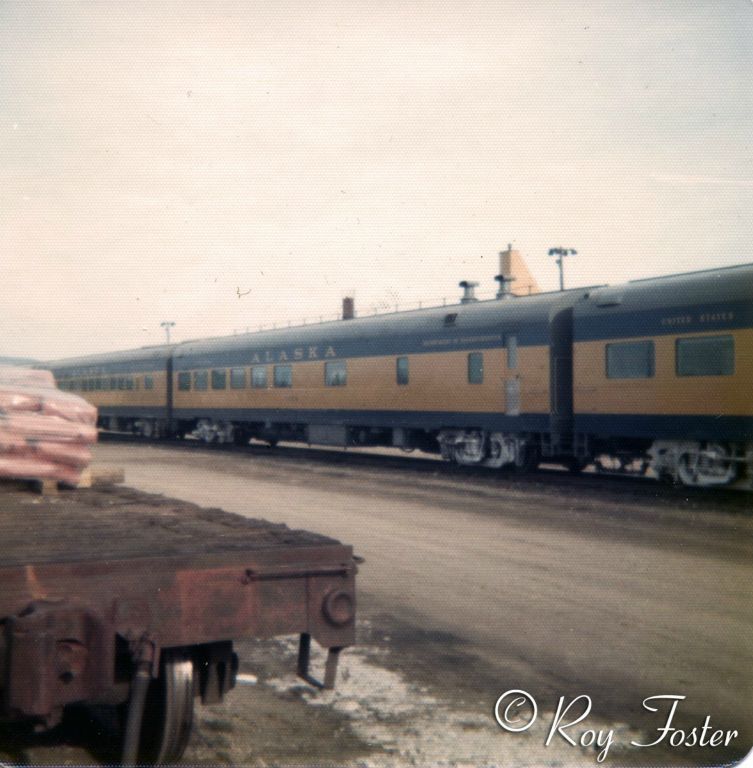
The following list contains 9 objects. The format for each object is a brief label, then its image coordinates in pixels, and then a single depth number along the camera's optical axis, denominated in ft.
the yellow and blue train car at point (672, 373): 46.55
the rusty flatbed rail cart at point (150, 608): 10.60
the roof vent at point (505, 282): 74.64
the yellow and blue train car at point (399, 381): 60.08
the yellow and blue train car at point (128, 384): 106.32
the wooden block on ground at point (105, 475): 19.31
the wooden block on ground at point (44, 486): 16.39
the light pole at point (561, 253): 150.92
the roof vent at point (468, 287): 79.36
